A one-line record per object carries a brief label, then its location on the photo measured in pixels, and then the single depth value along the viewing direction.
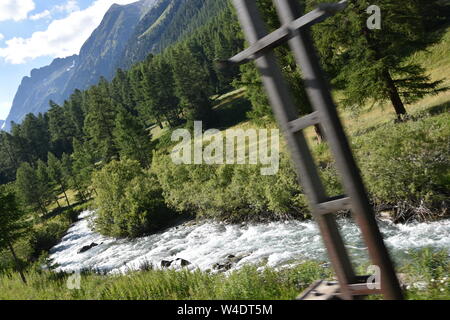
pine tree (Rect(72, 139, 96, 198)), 55.44
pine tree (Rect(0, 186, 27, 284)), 19.70
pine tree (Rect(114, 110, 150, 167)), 49.41
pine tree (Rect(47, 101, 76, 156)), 93.31
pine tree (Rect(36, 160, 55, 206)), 58.65
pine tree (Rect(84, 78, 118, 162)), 56.75
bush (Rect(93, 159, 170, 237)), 26.30
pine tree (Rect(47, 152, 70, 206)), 62.34
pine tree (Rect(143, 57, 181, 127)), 71.62
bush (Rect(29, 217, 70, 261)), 32.03
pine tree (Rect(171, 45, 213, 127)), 59.16
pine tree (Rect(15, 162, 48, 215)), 57.12
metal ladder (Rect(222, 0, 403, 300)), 3.34
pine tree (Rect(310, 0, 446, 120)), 19.20
